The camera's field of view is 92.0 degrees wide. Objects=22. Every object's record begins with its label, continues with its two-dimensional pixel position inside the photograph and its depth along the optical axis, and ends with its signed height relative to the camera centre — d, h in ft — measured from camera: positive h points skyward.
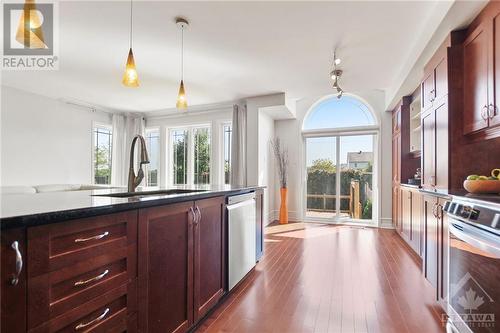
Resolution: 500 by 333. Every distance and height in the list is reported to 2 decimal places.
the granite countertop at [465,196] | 4.21 -0.58
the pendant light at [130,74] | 6.61 +2.61
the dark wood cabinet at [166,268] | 4.14 -1.91
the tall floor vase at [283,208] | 17.53 -2.91
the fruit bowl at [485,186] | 5.39 -0.41
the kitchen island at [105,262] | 2.62 -1.38
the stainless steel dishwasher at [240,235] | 7.07 -2.15
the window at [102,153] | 19.29 +1.19
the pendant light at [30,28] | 4.66 +2.82
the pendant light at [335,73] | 11.36 +4.55
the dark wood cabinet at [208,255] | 5.57 -2.19
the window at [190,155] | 19.63 +1.07
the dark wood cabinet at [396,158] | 13.87 +0.59
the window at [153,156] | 21.36 +1.06
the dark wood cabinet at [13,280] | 2.44 -1.17
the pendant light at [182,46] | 7.95 +4.82
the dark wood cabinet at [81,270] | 2.75 -1.37
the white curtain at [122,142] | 20.16 +2.22
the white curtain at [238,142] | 16.80 +1.81
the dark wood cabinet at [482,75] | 5.65 +2.36
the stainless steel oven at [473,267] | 3.81 -1.80
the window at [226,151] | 18.65 +1.31
